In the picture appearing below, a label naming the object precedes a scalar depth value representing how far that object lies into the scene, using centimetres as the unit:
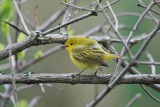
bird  604
